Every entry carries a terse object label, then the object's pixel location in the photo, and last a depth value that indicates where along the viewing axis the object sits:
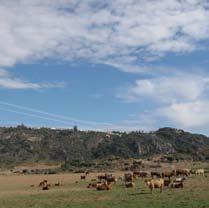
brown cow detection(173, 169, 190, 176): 59.58
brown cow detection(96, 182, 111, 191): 44.03
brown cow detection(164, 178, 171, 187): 43.56
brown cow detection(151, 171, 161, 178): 57.25
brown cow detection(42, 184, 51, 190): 49.65
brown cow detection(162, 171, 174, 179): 56.69
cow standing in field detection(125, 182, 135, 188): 45.91
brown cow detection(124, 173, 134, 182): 53.82
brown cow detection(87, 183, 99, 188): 47.82
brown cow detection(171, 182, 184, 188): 42.23
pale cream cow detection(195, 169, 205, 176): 62.44
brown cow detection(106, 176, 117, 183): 52.97
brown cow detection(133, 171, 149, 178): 61.99
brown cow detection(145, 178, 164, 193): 40.46
